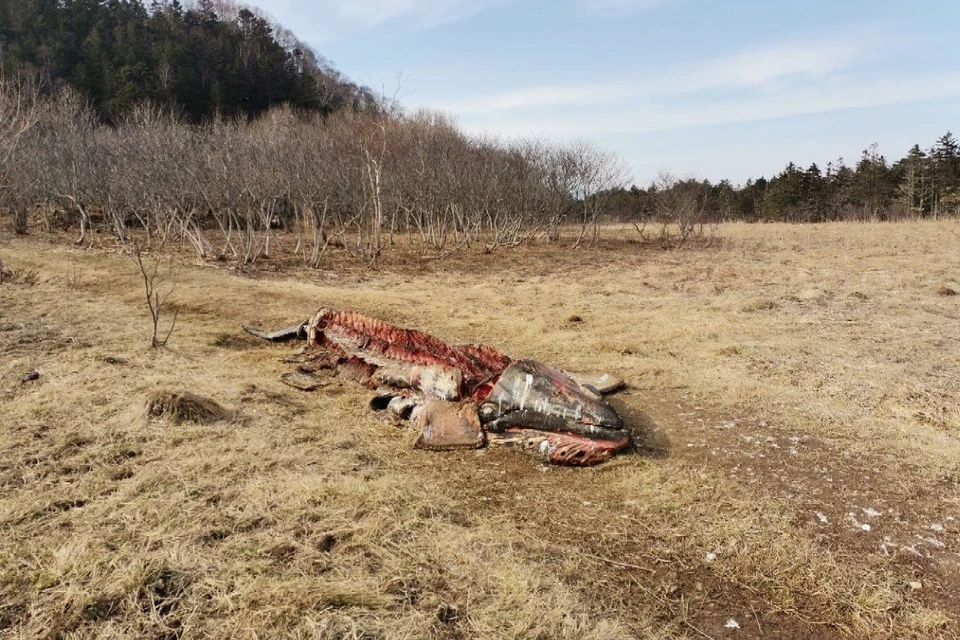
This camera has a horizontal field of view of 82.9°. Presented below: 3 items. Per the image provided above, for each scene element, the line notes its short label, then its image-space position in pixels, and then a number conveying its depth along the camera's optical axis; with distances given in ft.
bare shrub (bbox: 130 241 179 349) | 21.25
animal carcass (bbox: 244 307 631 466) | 14.07
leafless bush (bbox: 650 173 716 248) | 80.23
